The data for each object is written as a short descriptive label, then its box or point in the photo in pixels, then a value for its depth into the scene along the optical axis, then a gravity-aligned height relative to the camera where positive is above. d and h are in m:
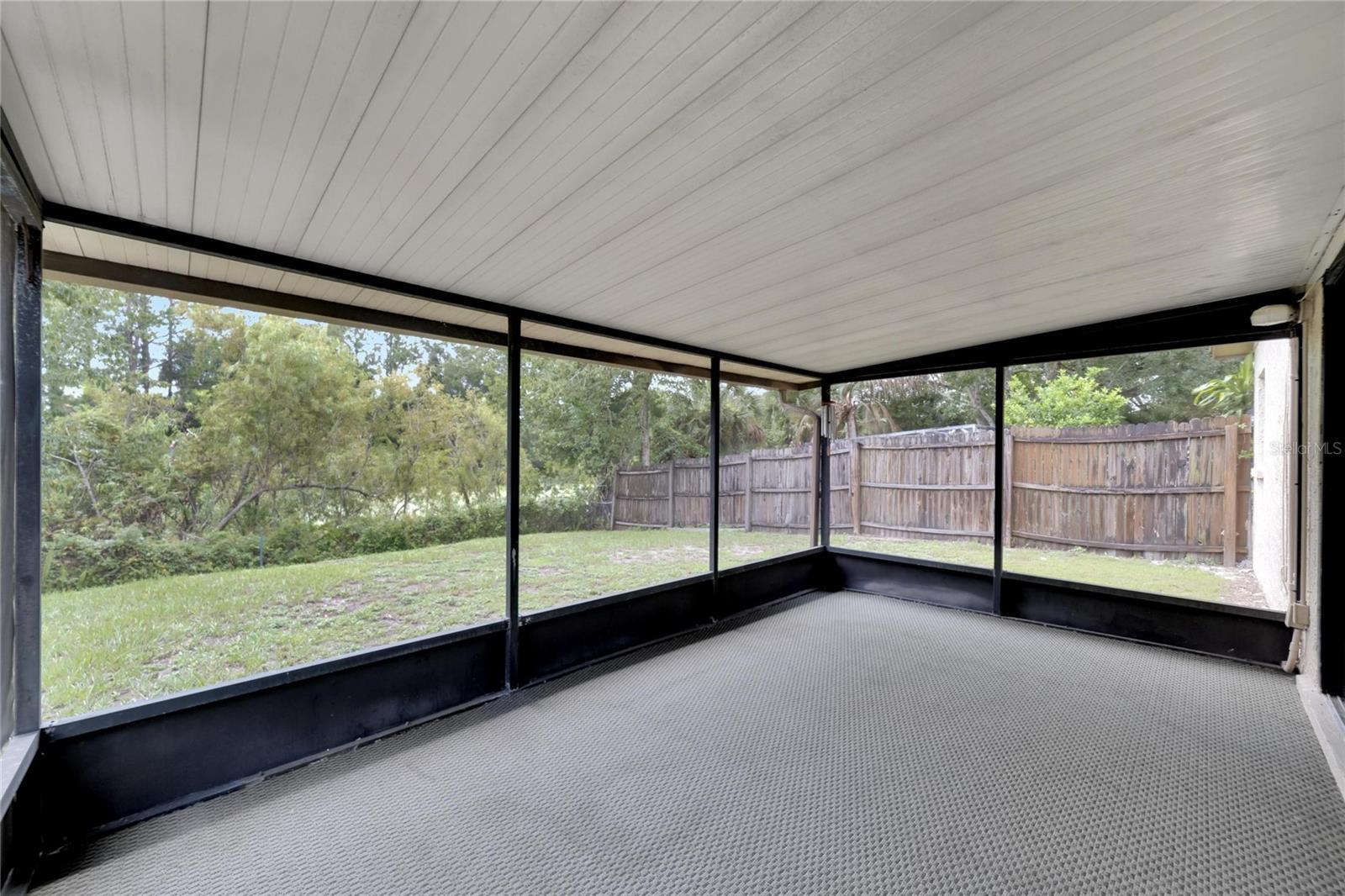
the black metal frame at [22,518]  1.55 -0.23
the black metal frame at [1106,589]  3.22 -1.10
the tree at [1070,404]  6.73 +0.60
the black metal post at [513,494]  2.89 -0.27
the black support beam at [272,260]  1.79 +0.80
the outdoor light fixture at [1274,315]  2.95 +0.78
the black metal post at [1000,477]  4.16 -0.23
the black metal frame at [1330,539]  2.63 -0.47
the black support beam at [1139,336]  3.18 +0.80
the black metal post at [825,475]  5.46 -0.29
